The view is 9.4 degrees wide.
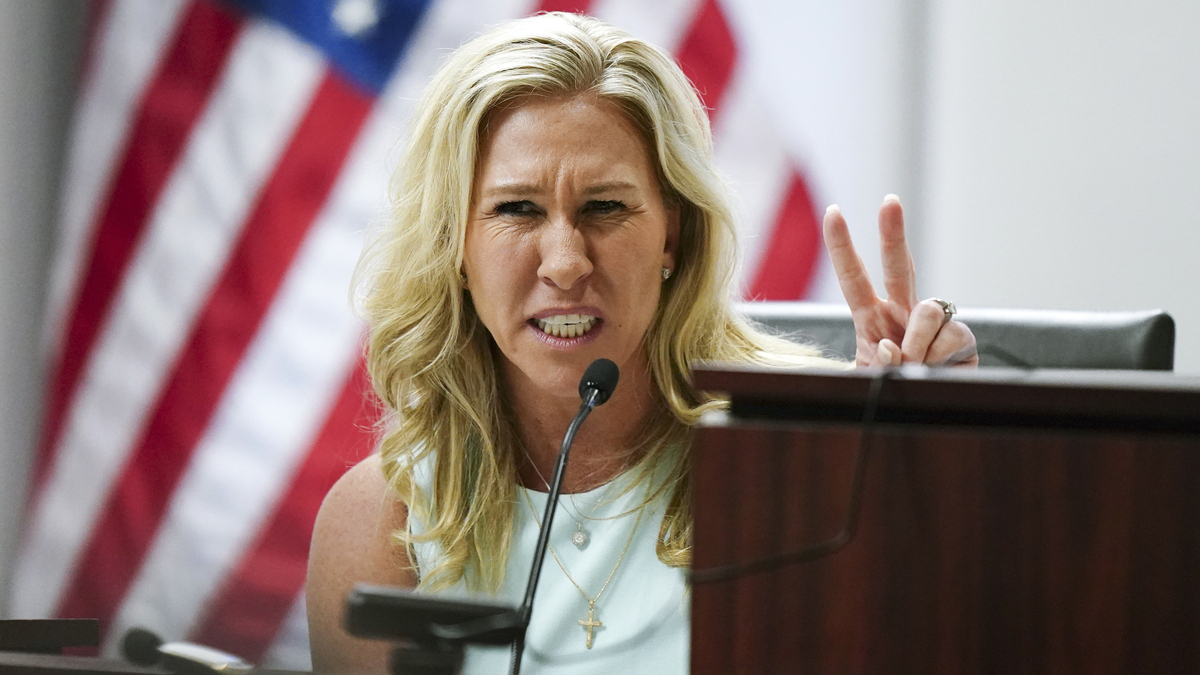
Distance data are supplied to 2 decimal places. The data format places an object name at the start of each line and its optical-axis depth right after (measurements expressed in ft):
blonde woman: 16.17
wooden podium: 12.59
